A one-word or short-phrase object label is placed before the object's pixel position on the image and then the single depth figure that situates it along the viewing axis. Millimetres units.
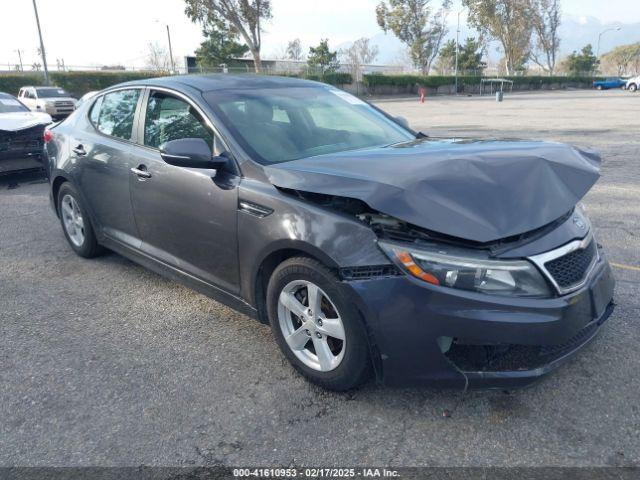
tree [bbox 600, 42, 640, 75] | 97125
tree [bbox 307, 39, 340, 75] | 55844
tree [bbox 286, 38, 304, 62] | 90562
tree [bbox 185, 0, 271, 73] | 45562
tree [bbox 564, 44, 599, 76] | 79238
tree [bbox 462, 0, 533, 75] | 70188
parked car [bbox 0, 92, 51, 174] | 8109
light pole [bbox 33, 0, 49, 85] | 32750
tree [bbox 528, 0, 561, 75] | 78688
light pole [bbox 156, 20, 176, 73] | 63319
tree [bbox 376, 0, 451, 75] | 63688
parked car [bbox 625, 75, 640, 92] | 50200
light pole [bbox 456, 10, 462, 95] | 62200
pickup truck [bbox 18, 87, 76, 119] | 23453
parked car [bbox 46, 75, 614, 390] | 2266
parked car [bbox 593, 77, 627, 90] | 60281
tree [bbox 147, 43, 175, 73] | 76312
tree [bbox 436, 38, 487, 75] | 68625
